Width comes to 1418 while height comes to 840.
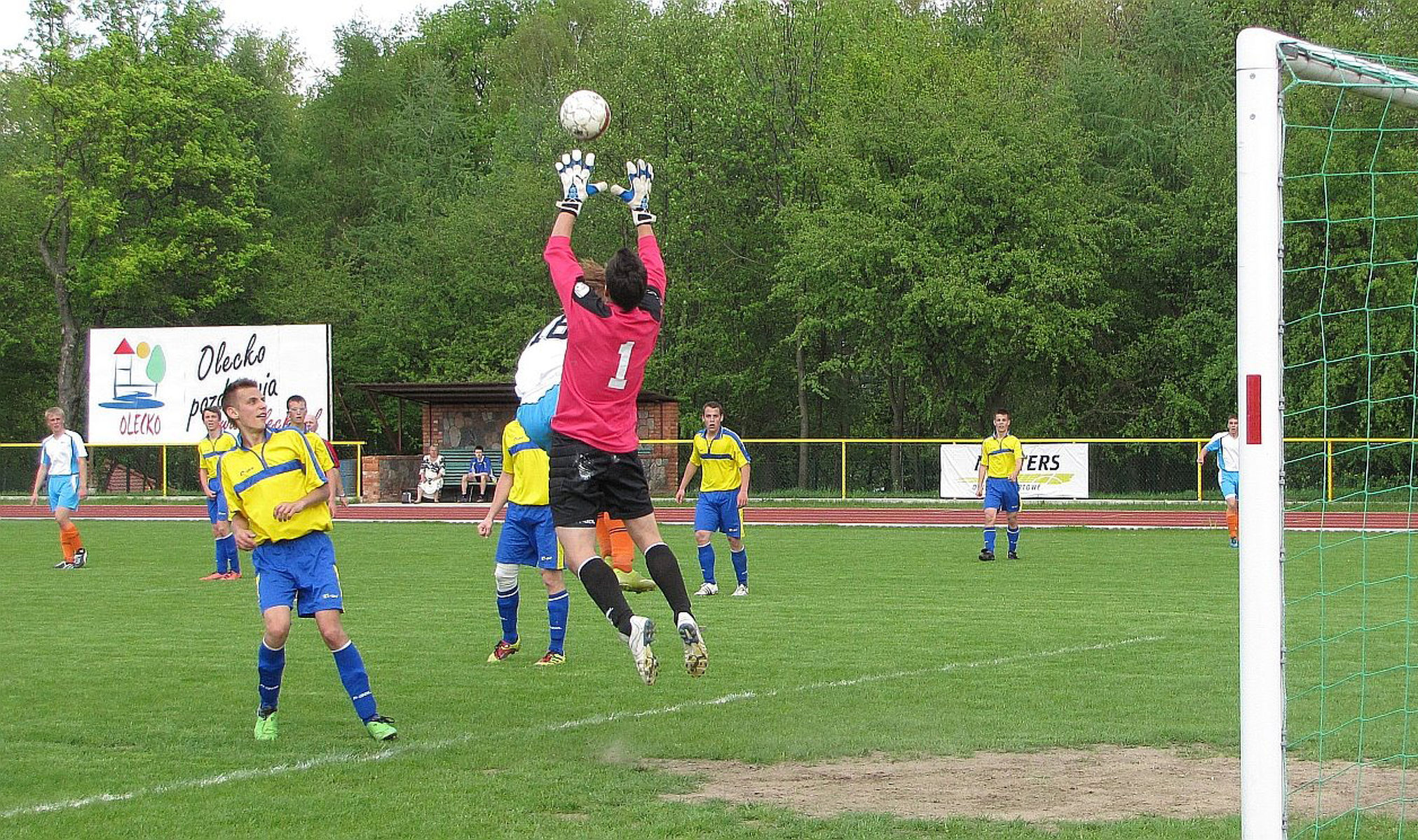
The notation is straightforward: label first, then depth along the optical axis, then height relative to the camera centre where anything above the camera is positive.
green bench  36.84 -0.21
